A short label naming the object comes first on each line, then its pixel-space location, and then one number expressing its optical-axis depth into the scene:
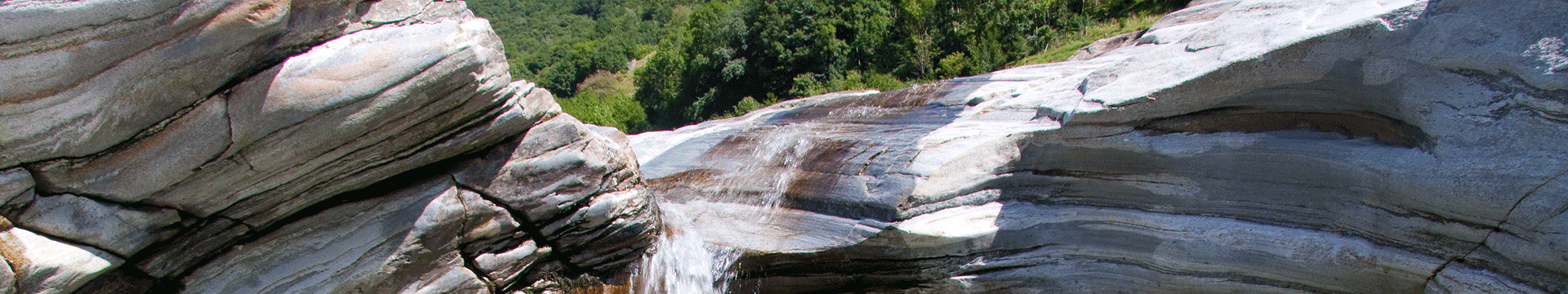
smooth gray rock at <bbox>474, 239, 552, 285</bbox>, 7.59
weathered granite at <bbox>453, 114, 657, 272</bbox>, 7.45
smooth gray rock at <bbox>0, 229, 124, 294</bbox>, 5.63
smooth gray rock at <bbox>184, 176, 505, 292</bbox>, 6.71
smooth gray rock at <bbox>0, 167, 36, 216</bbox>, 5.61
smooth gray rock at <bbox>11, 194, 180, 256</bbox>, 5.82
